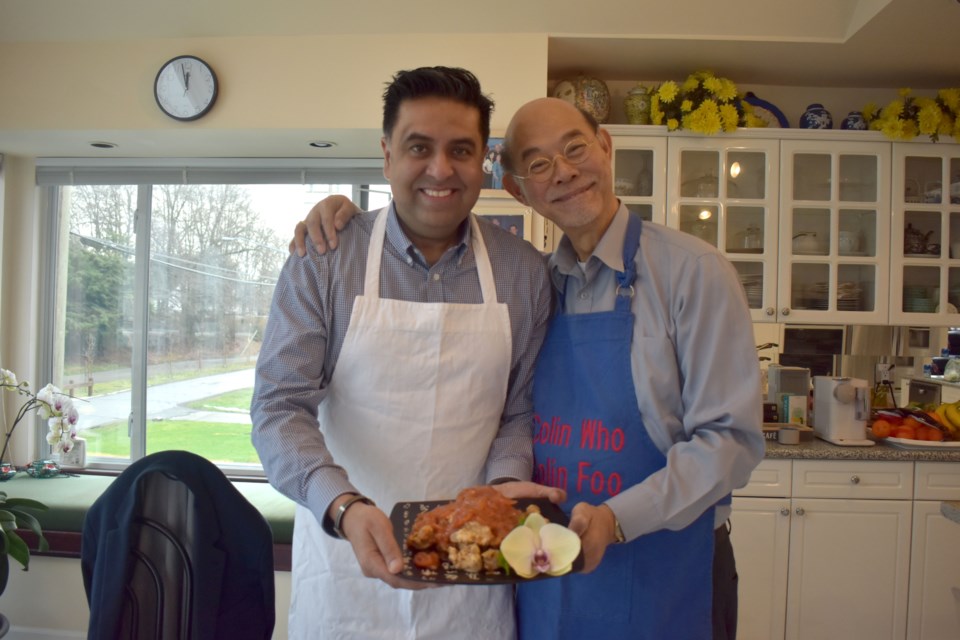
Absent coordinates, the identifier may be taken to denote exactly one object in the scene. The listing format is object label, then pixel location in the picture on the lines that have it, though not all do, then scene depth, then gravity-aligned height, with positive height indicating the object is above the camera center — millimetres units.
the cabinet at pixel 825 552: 2723 -902
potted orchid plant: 2379 -669
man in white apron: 1277 -82
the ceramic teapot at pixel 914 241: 3156 +410
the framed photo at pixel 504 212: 2738 +435
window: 3678 +66
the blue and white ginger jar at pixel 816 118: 3164 +981
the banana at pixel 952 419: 2941 -388
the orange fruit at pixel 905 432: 2874 -440
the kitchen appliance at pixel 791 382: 3104 -253
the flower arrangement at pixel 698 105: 2990 +980
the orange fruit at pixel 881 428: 2910 -431
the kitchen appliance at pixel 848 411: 2875 -356
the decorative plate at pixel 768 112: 3178 +1005
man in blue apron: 1179 -143
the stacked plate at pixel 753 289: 3152 +171
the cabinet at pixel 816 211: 3096 +536
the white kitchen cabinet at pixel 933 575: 2715 -980
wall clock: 2932 +977
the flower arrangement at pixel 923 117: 3008 +948
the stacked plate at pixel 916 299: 3154 +142
